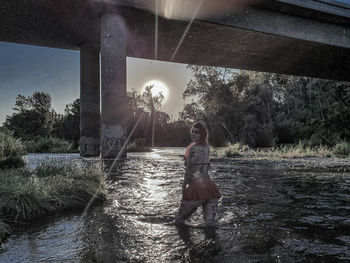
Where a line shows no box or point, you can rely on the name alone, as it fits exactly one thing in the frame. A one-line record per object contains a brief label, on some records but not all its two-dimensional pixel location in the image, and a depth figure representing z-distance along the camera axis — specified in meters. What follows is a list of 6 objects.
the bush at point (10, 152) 8.38
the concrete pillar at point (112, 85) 11.83
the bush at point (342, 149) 16.64
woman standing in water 3.46
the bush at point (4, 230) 2.93
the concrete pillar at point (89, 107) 15.80
